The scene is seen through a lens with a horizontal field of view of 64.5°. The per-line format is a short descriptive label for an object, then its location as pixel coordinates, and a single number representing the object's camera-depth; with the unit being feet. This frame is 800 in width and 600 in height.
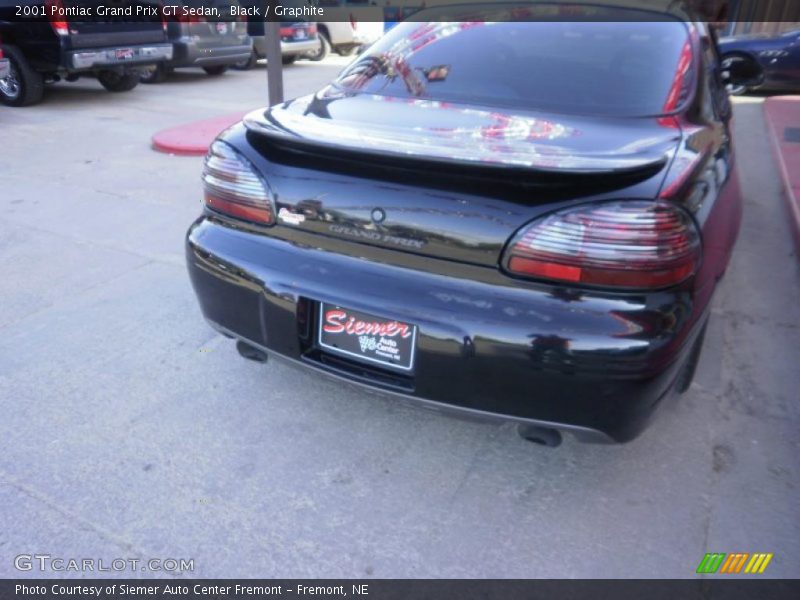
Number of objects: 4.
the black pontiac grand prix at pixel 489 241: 5.79
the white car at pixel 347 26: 51.78
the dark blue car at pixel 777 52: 31.86
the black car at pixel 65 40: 25.86
